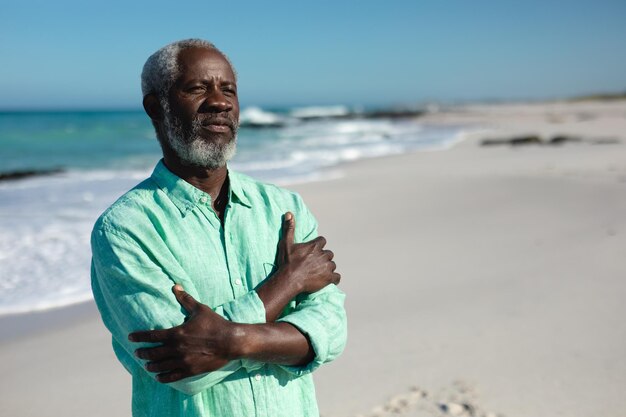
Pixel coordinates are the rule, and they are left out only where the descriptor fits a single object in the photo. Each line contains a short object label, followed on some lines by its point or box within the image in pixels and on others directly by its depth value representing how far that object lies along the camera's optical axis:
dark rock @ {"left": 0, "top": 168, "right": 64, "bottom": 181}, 17.62
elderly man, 1.69
